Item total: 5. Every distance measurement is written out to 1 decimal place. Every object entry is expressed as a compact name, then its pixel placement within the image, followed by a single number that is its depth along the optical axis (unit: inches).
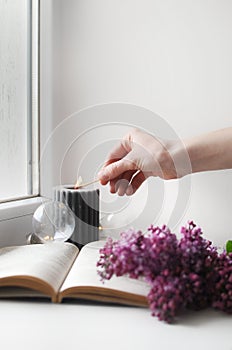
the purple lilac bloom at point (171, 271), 30.4
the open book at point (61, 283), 32.9
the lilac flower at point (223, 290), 31.8
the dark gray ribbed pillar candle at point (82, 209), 49.4
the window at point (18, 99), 55.9
